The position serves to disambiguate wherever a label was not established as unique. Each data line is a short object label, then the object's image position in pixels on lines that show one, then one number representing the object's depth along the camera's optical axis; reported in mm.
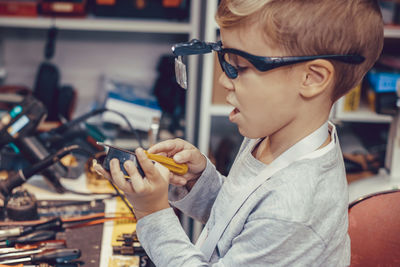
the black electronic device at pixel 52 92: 1726
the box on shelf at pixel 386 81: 1633
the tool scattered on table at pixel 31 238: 942
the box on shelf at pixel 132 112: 1643
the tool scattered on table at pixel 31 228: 960
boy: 700
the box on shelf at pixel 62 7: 1603
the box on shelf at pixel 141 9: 1649
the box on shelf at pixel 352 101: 1643
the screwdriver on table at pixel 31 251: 896
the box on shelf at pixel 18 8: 1603
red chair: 914
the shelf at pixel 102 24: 1591
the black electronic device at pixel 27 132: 1251
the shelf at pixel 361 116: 1645
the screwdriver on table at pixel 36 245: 917
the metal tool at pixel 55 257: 885
